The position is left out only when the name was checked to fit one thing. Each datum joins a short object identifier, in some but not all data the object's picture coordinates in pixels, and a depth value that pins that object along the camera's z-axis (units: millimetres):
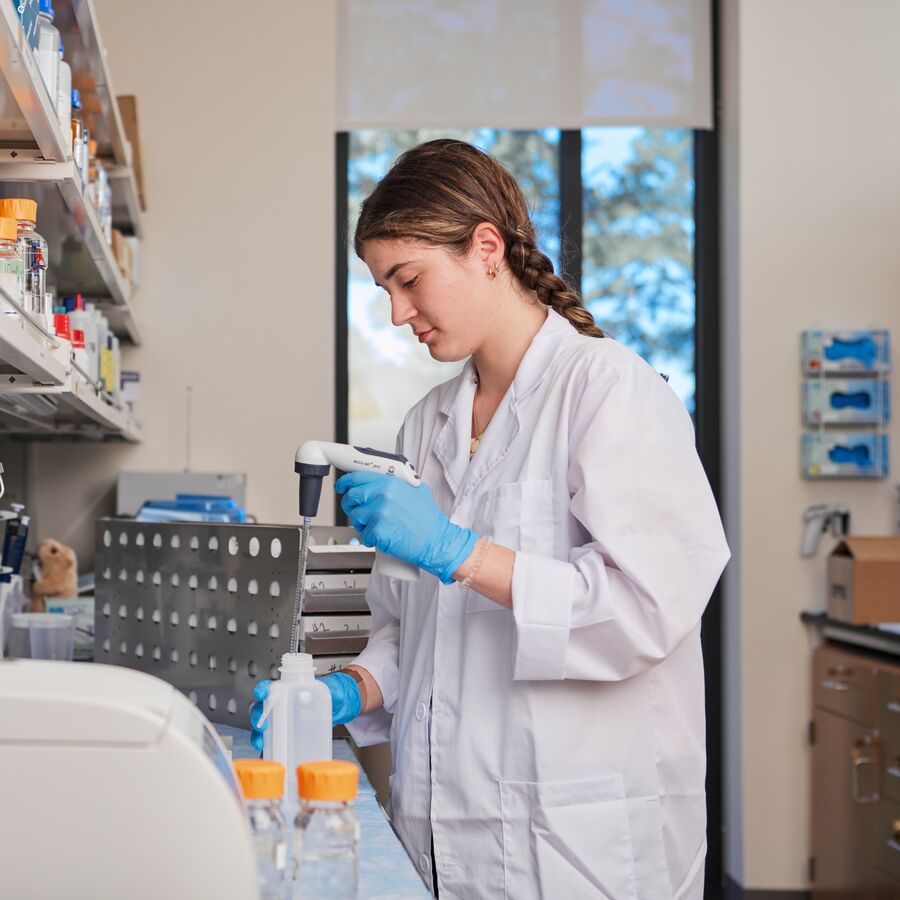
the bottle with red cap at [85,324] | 2232
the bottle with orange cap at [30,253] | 1465
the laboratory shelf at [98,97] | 1983
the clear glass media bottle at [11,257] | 1311
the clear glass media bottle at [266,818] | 940
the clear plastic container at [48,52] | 1498
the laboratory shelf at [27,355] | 1262
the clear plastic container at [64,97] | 1633
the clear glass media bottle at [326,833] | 935
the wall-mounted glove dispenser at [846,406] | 3715
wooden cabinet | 3082
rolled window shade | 3848
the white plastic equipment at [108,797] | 750
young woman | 1373
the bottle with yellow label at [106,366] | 2544
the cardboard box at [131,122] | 3383
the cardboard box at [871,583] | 3334
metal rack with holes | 1733
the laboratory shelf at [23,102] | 1209
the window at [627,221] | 4023
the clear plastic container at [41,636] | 2127
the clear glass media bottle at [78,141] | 1847
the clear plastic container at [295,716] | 1260
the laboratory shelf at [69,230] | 1656
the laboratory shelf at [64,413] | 1768
